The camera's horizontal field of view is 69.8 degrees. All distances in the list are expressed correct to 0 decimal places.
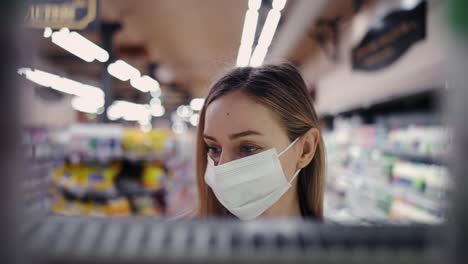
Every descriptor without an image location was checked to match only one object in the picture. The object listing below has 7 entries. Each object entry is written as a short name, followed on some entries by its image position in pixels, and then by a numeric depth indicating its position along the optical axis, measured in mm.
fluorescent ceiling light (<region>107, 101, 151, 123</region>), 15057
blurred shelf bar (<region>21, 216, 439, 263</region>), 342
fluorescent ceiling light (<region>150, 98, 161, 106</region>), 11864
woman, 1175
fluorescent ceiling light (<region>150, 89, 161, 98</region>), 11045
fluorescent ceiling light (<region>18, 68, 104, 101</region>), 8334
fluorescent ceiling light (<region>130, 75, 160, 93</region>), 8617
